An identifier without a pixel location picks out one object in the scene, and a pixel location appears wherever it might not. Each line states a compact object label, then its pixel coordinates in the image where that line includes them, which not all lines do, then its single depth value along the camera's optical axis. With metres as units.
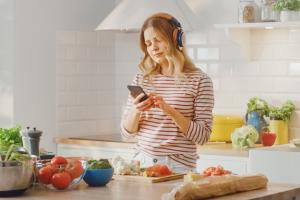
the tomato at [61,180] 3.40
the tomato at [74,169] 3.47
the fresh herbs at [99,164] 3.57
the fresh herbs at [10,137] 4.04
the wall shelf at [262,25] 5.27
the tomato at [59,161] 3.53
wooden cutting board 3.63
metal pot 3.25
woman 4.21
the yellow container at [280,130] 5.45
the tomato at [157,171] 3.70
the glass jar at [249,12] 5.49
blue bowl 3.51
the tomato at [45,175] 3.45
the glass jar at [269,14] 5.39
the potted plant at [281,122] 5.46
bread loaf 3.12
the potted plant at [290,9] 5.29
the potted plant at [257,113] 5.54
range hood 5.68
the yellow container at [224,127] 5.61
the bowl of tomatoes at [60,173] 3.41
